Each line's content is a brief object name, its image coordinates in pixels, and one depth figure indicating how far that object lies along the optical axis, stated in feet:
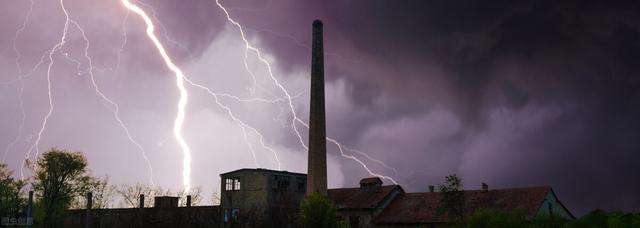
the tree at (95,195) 171.83
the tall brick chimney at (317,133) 167.12
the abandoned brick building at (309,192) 155.02
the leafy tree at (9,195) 147.64
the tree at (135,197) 193.06
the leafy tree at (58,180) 163.84
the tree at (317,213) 132.77
